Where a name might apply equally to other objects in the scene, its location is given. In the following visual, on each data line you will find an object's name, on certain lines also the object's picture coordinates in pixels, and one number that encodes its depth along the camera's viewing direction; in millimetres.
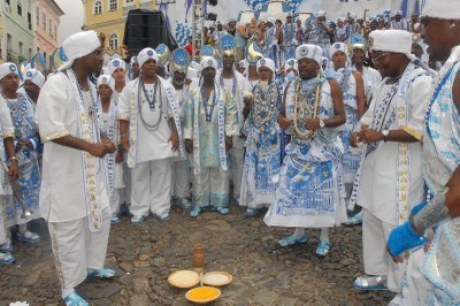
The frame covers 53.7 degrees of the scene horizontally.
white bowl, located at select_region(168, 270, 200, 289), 3951
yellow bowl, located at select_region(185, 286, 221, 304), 3651
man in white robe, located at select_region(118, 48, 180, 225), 5719
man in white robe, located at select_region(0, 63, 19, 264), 4527
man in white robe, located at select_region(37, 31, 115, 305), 3428
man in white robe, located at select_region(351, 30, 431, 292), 3467
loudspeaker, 13570
